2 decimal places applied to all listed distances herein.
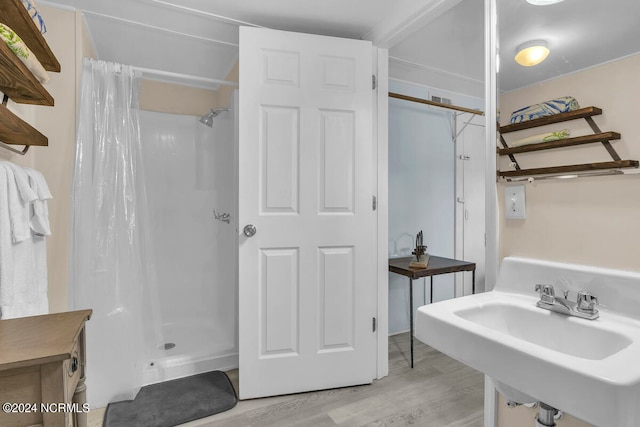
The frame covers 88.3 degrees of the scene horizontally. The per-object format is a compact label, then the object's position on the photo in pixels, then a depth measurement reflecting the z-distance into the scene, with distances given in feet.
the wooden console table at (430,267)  7.44
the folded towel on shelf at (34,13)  3.81
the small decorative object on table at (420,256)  7.61
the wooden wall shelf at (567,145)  3.44
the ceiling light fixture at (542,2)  3.87
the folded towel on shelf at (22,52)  3.23
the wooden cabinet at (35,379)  2.63
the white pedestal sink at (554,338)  2.06
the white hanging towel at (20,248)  3.80
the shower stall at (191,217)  9.11
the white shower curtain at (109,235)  5.72
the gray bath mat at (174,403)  5.48
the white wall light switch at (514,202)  4.33
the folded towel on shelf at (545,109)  3.78
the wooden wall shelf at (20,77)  3.34
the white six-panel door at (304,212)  6.19
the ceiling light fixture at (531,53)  4.04
